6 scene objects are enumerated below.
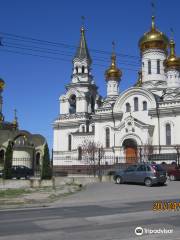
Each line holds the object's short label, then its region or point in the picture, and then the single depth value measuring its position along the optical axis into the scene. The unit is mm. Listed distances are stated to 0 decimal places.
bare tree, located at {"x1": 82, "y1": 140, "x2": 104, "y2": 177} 35673
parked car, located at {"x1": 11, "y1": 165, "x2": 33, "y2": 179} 23503
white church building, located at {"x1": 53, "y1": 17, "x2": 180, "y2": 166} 35014
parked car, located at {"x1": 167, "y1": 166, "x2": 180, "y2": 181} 20779
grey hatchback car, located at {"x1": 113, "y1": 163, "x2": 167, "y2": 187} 17234
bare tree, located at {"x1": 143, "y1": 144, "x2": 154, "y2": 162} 33469
